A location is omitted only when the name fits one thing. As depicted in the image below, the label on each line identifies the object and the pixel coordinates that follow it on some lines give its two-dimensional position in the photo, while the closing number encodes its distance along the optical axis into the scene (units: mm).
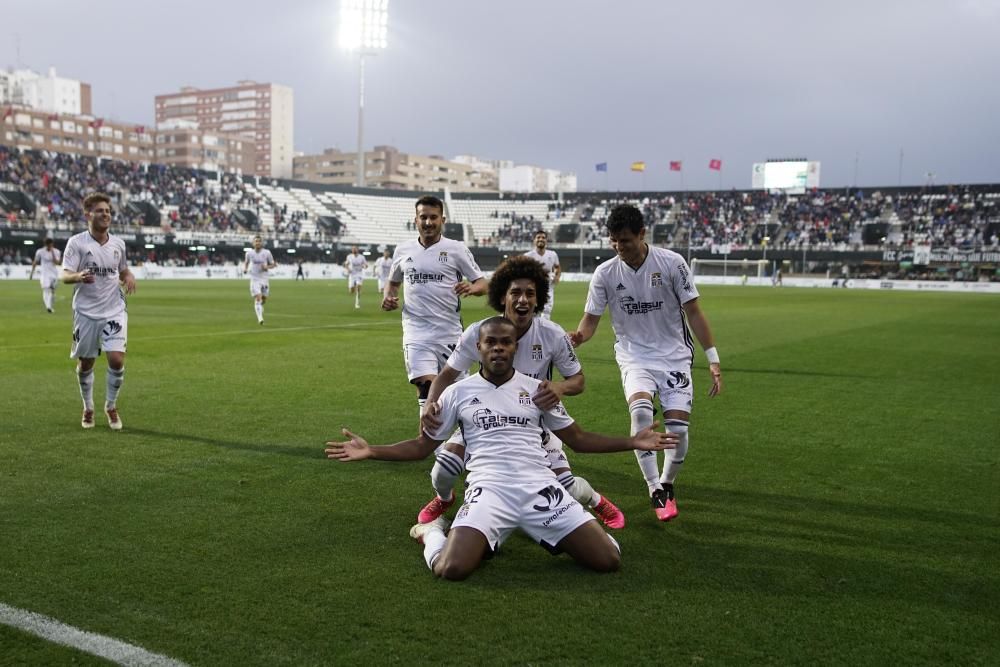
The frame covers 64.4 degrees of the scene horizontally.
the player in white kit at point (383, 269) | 30297
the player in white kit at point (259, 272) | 21062
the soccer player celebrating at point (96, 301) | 8312
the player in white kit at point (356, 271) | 27984
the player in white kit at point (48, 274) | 23641
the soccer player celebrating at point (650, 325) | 5957
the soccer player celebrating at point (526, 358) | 5223
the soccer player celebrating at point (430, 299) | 7254
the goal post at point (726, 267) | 74000
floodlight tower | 74625
